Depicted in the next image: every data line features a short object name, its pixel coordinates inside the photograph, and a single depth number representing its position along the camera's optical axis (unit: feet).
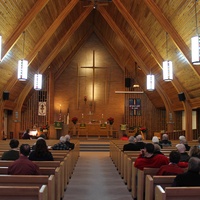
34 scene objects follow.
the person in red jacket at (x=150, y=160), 13.41
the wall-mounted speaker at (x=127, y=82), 57.82
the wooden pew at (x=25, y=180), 10.12
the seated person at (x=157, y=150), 14.48
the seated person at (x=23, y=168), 11.40
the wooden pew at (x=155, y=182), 10.72
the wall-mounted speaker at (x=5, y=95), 37.93
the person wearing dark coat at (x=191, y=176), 9.20
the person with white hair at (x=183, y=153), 14.24
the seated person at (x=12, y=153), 14.96
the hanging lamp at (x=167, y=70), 32.53
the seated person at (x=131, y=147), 22.20
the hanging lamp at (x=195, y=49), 22.12
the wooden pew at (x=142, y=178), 12.80
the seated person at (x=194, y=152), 12.69
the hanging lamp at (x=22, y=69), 32.89
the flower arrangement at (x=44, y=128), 51.60
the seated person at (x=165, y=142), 25.58
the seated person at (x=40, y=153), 14.82
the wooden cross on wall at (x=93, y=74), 59.57
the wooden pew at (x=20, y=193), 8.09
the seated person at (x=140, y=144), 22.50
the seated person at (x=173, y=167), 11.31
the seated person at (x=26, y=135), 37.88
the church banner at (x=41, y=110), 55.93
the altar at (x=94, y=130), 53.93
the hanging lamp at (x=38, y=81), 40.24
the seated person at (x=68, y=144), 24.74
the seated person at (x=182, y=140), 20.35
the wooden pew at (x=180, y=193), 8.39
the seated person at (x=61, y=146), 22.30
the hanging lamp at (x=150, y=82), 40.29
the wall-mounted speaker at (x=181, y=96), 37.72
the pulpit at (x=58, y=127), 47.59
